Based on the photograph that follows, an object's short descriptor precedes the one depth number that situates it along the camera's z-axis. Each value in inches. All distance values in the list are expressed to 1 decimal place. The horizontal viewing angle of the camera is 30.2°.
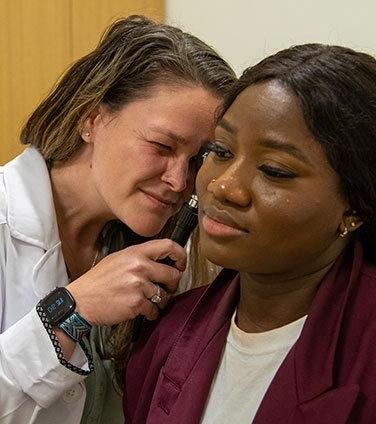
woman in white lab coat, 41.6
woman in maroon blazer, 30.5
